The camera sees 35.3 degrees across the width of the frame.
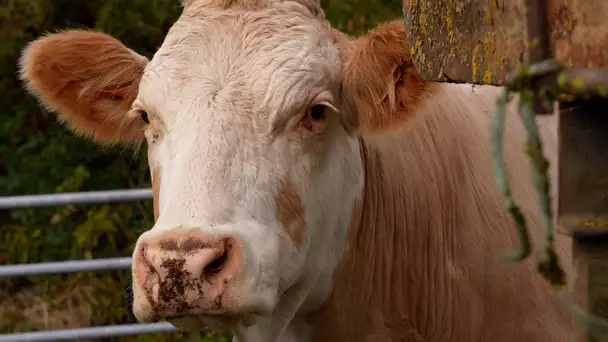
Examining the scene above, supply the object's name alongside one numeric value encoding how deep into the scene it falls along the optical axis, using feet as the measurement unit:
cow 7.80
